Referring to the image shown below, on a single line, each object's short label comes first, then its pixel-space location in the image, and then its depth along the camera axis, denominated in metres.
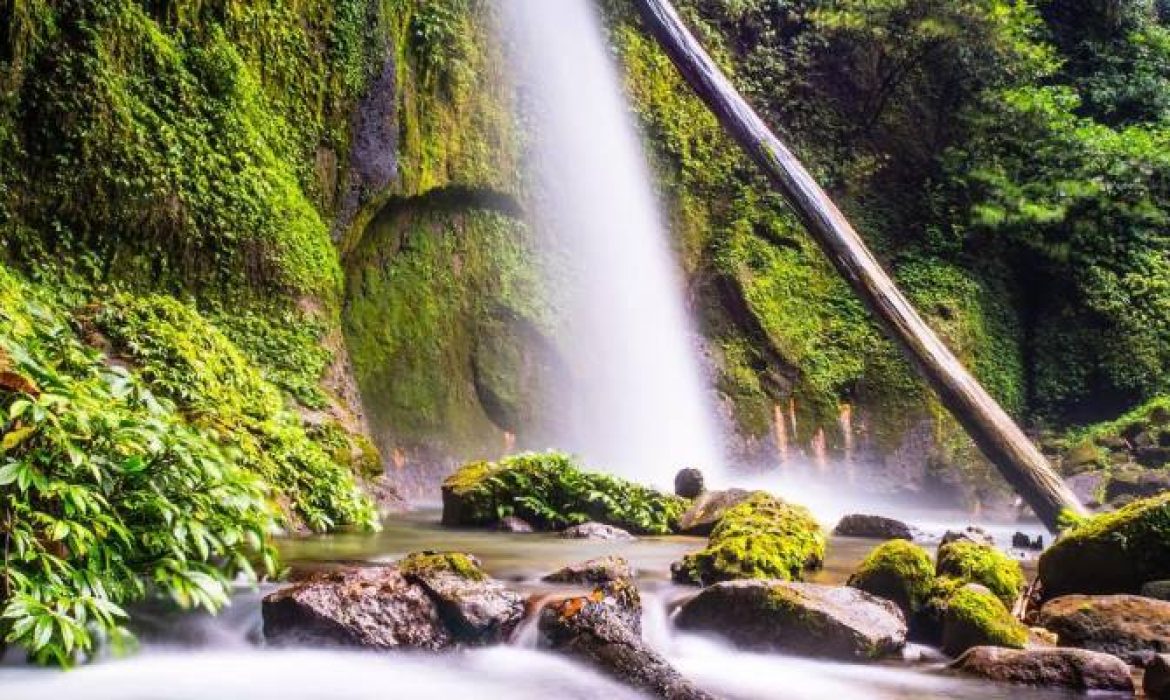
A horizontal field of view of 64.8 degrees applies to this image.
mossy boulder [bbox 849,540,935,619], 5.12
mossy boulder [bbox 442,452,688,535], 8.09
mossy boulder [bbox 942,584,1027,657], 4.54
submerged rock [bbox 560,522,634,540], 7.70
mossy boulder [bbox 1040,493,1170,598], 5.32
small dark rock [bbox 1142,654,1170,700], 3.83
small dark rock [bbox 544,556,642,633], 4.51
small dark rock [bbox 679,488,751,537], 8.03
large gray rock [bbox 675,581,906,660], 4.50
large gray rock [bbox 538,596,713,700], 3.87
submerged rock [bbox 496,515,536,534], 7.82
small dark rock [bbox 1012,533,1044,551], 8.57
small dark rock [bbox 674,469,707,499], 9.26
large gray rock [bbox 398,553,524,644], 4.36
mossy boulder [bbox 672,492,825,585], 5.63
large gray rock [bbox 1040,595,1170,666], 4.57
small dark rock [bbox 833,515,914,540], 8.58
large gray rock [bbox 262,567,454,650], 4.11
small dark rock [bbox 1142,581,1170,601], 5.13
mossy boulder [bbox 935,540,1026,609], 5.23
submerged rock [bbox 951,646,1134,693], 4.04
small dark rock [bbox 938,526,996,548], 7.51
